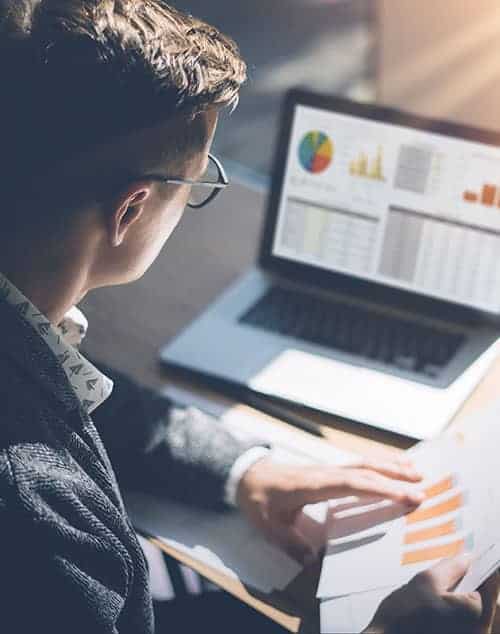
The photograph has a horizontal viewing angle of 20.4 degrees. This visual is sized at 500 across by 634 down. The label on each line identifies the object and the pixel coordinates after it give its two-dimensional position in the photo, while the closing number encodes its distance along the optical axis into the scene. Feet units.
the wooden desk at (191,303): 5.25
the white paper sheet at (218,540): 4.75
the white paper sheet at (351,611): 4.45
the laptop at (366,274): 5.54
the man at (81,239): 4.04
